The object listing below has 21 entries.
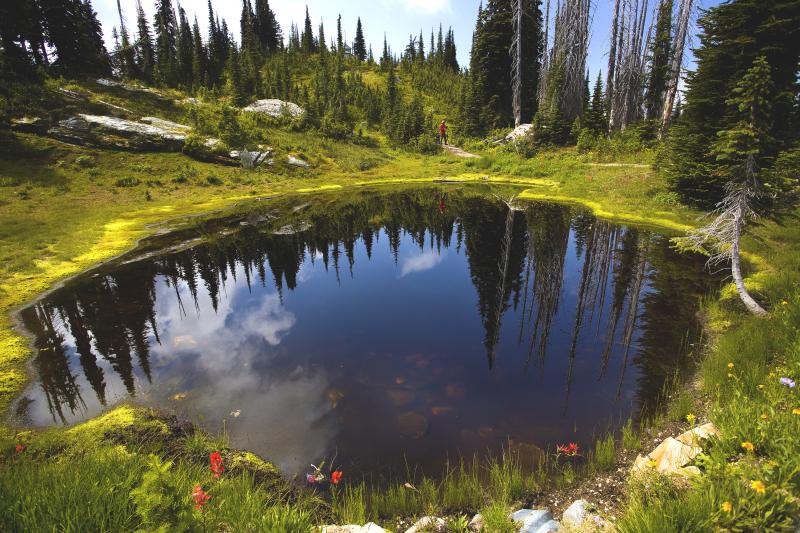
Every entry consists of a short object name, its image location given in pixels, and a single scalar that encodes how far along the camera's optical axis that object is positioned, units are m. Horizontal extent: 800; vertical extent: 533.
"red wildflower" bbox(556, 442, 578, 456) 5.54
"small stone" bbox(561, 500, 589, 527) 4.06
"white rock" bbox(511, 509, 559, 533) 4.03
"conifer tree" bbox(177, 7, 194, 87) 67.88
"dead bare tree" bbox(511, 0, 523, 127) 39.64
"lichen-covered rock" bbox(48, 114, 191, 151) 32.16
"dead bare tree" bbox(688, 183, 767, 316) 8.70
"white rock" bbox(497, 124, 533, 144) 41.97
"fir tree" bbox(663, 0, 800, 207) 11.24
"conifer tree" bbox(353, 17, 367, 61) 113.12
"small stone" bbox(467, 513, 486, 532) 4.16
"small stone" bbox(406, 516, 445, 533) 4.12
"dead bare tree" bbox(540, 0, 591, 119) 36.72
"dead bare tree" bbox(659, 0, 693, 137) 26.81
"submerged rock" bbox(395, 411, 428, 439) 6.54
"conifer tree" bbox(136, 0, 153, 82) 68.25
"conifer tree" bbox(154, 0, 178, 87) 63.47
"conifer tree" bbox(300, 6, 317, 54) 96.00
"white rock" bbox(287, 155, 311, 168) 37.76
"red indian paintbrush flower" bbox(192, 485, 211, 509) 3.04
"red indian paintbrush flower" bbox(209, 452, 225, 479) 3.65
